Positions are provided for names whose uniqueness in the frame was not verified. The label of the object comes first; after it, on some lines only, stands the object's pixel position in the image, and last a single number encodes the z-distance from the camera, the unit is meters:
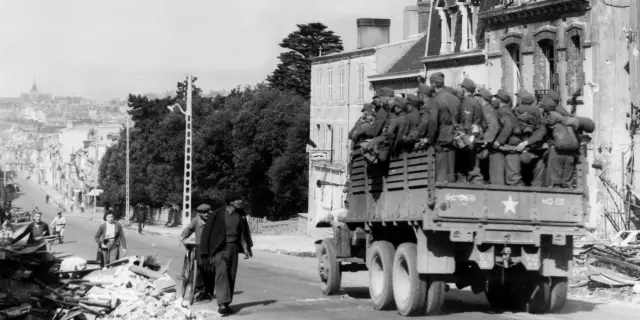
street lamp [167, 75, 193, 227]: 47.72
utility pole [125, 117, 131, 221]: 85.34
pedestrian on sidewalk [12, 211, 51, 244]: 19.30
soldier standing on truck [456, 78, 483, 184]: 16.22
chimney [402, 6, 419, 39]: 56.53
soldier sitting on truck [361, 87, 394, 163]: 17.23
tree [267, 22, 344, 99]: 87.81
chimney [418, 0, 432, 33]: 55.16
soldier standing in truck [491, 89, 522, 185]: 16.45
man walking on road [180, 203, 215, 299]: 18.84
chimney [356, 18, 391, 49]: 57.53
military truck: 15.69
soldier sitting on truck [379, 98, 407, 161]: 16.70
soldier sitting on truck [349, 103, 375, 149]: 17.88
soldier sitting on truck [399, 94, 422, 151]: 16.45
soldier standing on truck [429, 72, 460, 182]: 15.81
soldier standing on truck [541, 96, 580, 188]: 16.53
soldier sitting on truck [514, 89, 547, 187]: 16.70
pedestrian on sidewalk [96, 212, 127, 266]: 25.42
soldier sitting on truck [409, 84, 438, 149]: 16.06
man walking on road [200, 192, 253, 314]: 17.17
